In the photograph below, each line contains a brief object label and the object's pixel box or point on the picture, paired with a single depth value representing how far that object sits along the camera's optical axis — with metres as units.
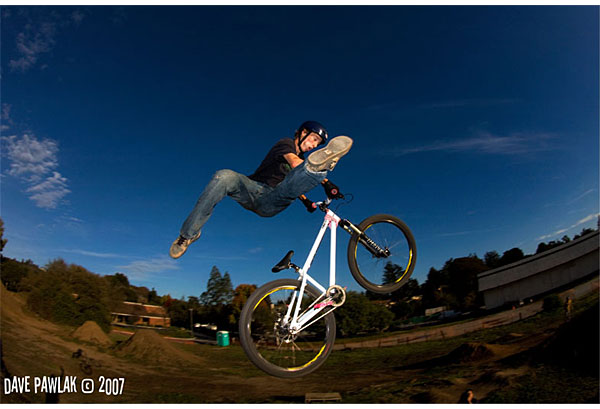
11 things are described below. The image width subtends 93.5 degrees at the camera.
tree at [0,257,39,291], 15.17
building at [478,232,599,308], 15.70
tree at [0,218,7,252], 17.15
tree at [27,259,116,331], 14.91
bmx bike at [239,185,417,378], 3.50
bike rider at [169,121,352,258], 3.06
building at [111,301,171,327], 17.19
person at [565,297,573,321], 15.04
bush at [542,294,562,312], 16.17
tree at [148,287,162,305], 17.21
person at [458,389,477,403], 13.26
